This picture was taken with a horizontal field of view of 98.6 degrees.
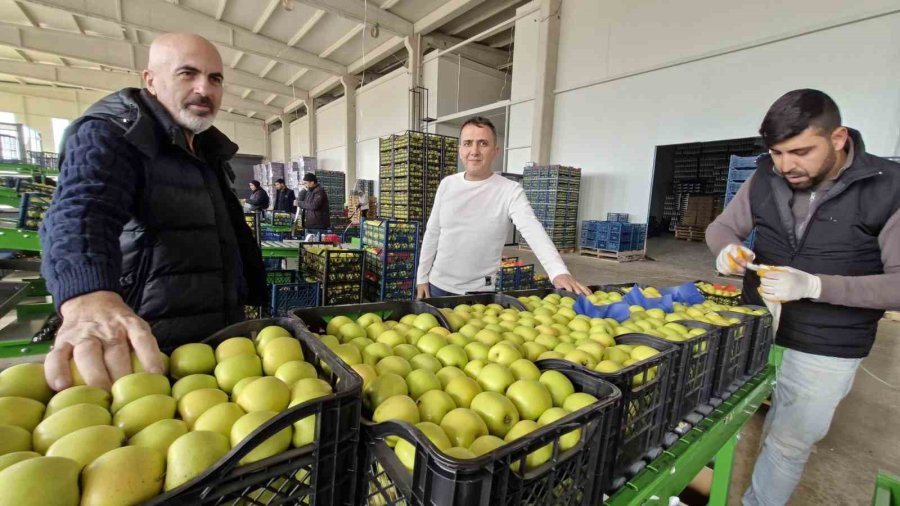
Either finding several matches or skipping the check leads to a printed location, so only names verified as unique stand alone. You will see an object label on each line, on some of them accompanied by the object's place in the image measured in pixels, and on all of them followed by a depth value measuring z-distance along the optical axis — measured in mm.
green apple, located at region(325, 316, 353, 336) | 1191
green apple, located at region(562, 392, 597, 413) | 853
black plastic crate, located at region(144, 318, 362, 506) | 500
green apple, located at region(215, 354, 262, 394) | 807
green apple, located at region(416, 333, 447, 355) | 1139
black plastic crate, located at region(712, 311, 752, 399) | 1362
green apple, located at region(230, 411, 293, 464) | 583
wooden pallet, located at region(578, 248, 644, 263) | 8648
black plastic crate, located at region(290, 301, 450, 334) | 1241
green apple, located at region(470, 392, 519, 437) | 821
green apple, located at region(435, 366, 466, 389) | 985
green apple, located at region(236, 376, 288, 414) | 706
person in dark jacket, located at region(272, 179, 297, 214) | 9990
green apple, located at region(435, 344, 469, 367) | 1083
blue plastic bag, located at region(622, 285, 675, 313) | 1773
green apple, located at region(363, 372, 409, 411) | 833
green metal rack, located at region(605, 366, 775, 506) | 972
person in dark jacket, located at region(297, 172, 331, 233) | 7302
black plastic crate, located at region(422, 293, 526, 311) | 1636
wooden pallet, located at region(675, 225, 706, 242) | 12500
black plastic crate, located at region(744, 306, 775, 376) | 1610
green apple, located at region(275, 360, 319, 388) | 792
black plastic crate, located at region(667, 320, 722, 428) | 1117
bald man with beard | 831
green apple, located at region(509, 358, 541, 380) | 1004
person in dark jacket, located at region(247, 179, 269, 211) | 8547
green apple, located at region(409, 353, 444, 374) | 1027
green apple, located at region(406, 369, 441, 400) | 904
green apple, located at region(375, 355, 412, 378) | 953
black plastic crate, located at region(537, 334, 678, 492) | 880
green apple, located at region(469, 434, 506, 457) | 708
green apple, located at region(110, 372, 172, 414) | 698
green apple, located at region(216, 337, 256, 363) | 893
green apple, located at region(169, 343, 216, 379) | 848
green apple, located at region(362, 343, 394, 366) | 1033
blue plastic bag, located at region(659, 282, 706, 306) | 2002
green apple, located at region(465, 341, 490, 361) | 1123
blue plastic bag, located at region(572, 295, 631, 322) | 1595
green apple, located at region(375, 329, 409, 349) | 1146
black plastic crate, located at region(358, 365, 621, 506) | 550
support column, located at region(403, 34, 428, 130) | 12805
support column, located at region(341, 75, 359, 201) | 16772
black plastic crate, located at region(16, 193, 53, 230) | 3473
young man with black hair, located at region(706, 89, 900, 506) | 1438
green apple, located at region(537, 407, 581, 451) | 753
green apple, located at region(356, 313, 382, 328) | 1285
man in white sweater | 2189
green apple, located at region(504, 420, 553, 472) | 708
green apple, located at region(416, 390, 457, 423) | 820
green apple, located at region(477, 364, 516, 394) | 958
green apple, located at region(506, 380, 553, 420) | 872
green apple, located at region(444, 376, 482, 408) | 900
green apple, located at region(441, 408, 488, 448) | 750
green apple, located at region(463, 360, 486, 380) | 1034
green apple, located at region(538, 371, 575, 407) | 932
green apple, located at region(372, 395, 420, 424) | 758
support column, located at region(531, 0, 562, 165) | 9930
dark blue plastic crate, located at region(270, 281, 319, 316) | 3917
